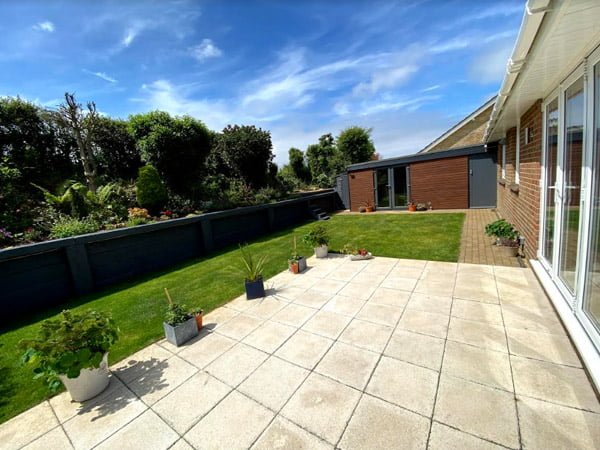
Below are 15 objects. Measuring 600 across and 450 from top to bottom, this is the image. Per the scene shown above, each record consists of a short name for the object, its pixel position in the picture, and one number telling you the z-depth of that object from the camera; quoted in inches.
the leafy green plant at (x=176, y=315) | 113.7
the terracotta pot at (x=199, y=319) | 122.9
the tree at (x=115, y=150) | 424.2
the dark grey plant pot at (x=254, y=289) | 153.6
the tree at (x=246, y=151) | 417.4
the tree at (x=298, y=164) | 978.7
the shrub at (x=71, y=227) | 204.1
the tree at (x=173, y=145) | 305.6
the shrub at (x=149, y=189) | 280.4
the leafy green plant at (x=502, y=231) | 189.8
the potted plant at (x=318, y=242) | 224.7
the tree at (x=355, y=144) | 959.6
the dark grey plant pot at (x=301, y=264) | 193.9
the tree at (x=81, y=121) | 325.4
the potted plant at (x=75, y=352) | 78.1
